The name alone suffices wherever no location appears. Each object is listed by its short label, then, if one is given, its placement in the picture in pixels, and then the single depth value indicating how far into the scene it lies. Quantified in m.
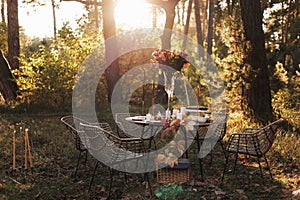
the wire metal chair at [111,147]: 4.47
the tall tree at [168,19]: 13.72
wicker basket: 5.06
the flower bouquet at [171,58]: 5.27
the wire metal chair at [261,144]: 4.84
